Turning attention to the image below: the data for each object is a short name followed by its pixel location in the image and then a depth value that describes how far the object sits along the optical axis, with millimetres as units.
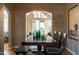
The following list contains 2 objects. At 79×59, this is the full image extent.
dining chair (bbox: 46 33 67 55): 1691
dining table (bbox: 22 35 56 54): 1767
